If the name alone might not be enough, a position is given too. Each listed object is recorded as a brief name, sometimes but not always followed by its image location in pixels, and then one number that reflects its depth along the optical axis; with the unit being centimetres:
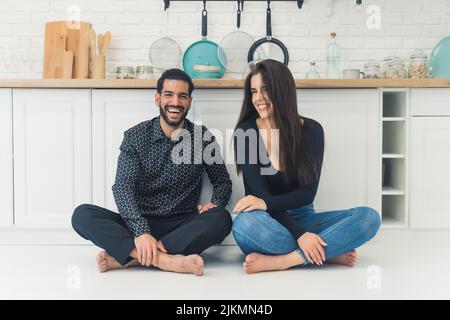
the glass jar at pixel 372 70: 333
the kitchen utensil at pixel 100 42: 343
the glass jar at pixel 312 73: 339
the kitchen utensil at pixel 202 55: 345
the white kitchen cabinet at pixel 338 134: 293
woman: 228
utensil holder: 338
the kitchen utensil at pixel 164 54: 351
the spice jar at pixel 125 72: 332
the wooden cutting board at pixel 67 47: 337
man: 228
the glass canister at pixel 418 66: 329
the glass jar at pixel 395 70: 330
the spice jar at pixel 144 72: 330
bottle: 349
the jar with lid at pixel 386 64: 336
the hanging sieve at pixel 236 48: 350
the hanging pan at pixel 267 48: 346
